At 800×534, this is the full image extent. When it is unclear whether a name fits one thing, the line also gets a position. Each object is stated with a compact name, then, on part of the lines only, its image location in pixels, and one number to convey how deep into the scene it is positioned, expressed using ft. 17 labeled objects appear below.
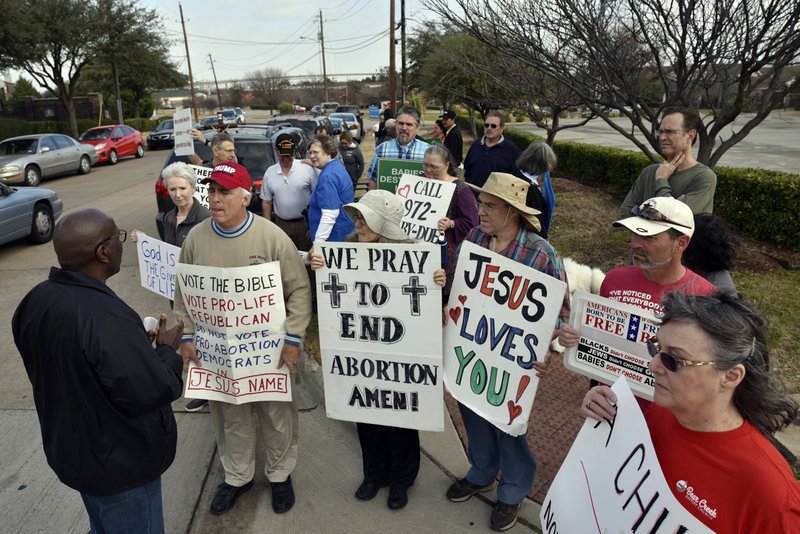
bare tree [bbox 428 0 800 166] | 19.15
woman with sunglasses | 4.99
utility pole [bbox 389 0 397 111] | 86.74
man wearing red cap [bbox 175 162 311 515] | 10.30
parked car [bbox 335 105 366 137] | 128.98
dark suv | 29.32
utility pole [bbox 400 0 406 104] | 92.63
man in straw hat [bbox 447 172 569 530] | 9.60
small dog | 17.35
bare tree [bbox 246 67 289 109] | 266.57
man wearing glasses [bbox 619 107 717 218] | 12.71
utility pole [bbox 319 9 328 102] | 214.26
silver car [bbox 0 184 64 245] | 30.40
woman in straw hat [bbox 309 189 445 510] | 10.36
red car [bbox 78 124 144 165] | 72.13
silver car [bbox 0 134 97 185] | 53.36
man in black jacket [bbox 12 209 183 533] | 6.98
